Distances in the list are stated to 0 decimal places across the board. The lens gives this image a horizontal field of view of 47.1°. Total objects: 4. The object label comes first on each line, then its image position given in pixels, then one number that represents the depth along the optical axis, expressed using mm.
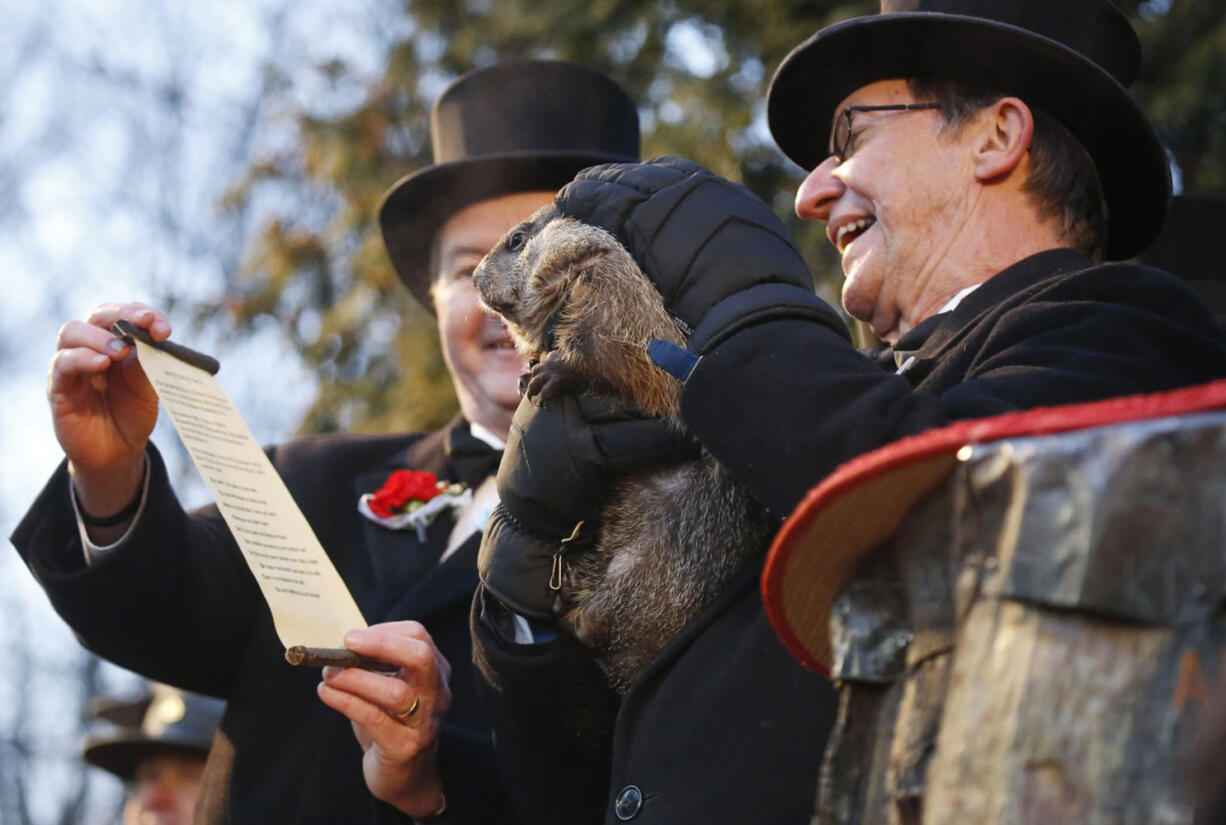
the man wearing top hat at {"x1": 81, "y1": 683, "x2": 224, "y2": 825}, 5602
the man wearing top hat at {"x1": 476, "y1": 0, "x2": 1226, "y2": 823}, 1993
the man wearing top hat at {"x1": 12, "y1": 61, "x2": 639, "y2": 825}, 2902
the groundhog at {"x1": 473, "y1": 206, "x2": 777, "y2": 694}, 2365
